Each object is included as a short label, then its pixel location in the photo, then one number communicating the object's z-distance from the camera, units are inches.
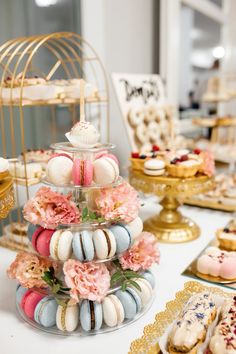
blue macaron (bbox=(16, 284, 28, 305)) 34.1
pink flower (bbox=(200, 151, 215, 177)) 51.5
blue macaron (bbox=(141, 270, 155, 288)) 35.2
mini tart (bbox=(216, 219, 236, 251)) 45.7
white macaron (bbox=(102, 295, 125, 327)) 31.1
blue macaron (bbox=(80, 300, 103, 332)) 30.6
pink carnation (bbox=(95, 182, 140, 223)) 31.9
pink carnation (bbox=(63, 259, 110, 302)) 29.6
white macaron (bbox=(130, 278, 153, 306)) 33.6
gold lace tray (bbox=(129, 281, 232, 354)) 29.0
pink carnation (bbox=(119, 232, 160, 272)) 33.3
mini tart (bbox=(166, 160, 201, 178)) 49.9
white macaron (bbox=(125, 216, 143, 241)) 33.2
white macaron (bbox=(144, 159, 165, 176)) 50.8
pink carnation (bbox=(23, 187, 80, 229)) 31.2
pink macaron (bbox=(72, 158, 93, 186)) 31.5
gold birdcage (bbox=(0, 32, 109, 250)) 46.8
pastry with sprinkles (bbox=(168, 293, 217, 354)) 27.0
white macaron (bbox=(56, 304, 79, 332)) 30.8
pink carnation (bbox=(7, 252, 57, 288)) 32.3
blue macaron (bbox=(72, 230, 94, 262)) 30.1
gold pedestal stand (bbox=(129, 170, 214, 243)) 49.4
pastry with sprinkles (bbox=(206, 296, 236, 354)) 26.1
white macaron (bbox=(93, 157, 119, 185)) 32.2
